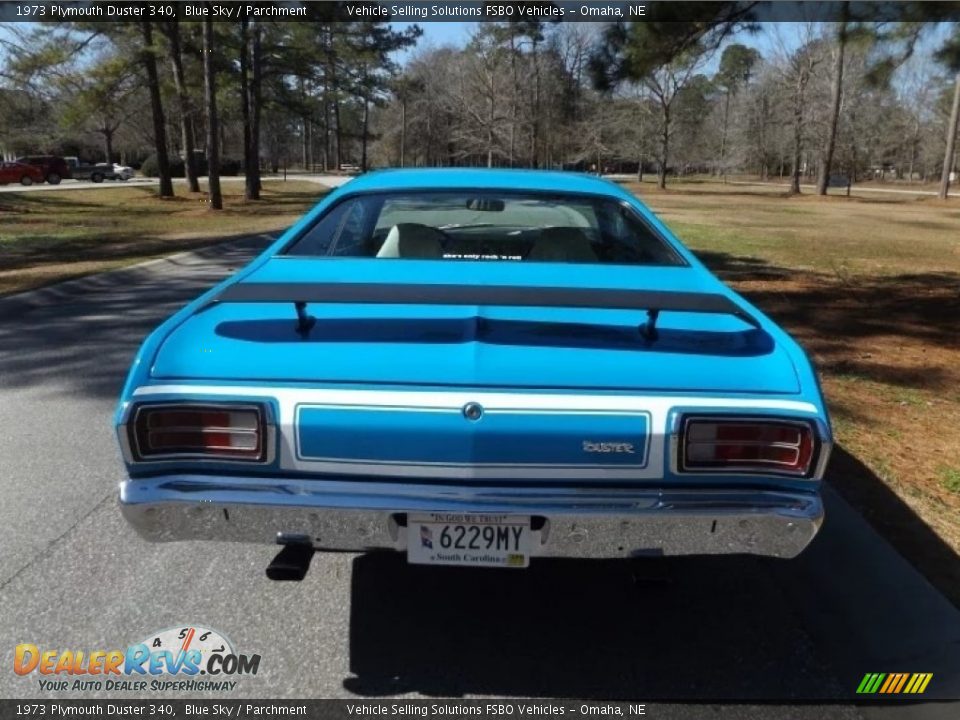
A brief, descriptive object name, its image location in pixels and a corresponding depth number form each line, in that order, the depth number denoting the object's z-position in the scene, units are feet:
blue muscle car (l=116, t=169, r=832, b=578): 8.08
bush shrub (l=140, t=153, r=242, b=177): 188.88
